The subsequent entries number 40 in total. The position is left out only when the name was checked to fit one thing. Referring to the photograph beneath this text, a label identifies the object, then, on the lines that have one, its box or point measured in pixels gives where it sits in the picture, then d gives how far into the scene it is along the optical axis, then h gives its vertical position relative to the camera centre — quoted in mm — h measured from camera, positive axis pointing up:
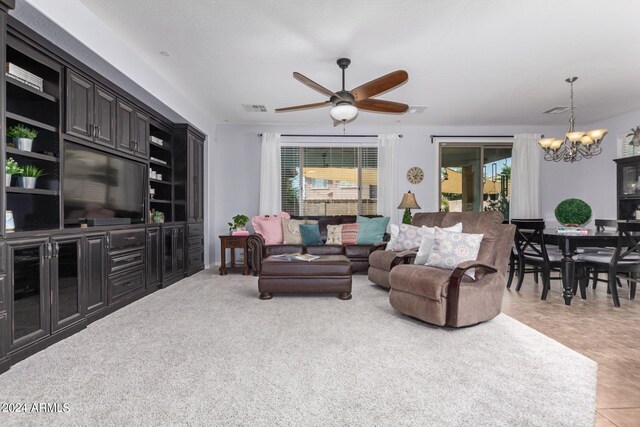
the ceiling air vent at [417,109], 5539 +1734
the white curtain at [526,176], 6559 +706
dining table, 3539 -342
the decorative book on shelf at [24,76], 2348 +993
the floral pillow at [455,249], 3031 -340
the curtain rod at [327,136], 6676 +1506
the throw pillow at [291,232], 5742 -343
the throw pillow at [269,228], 5656 -275
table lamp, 6137 +128
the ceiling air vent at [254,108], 5525 +1734
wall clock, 6785 +743
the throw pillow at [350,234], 5764 -378
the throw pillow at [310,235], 5664 -387
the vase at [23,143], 2430 +494
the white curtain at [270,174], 6484 +727
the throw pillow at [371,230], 5734 -308
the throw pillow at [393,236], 4496 -322
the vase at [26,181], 2475 +223
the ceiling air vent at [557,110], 5617 +1726
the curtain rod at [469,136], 6754 +1523
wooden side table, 5531 -528
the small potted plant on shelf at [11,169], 2348 +297
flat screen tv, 2996 +266
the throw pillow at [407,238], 4227 -326
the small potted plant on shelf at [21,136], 2432 +550
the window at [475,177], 6887 +729
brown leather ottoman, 3768 -736
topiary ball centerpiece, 4117 -9
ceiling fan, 3291 +1252
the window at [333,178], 6770 +685
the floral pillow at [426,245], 3414 -333
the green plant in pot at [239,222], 5863 -177
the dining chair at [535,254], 3826 -504
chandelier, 4188 +896
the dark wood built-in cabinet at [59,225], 2211 -121
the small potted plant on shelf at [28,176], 2479 +261
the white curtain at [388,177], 6602 +683
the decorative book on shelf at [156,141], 4566 +984
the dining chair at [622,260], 3381 -509
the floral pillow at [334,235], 5719 -392
